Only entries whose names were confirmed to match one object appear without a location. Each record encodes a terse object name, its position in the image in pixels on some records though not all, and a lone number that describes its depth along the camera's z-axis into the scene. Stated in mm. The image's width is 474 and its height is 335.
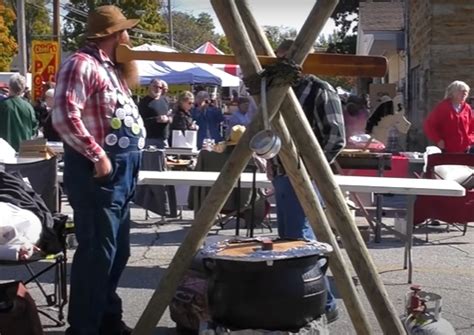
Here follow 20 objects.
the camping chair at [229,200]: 8657
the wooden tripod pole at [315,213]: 4293
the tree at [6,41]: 46844
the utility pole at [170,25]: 63253
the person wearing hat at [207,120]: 18172
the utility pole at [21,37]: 24516
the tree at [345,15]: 44188
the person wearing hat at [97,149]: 4570
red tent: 24119
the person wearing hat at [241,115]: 13802
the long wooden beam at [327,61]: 4320
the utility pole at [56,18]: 36344
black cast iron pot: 3918
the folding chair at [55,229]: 5320
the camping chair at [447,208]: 8414
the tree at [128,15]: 47781
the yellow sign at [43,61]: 18922
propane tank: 4668
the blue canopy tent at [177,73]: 21656
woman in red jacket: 10711
